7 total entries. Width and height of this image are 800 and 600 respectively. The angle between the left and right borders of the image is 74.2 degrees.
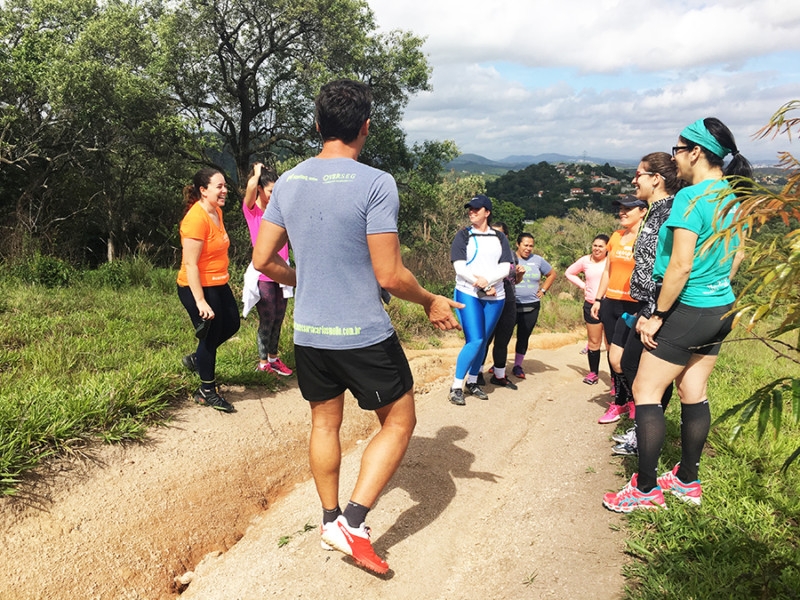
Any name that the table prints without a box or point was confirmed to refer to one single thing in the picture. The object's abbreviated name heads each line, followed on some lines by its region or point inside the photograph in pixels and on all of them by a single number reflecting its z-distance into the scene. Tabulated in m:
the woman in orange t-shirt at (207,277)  3.98
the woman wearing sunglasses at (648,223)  3.43
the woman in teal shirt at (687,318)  2.65
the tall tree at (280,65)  14.71
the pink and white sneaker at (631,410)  4.56
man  2.35
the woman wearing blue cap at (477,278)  4.95
